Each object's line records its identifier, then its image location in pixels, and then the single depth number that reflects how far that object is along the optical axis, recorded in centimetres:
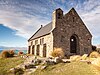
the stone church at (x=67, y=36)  1555
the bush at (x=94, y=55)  1363
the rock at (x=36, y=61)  1053
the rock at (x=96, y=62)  845
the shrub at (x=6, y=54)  1569
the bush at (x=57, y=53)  1379
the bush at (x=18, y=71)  892
